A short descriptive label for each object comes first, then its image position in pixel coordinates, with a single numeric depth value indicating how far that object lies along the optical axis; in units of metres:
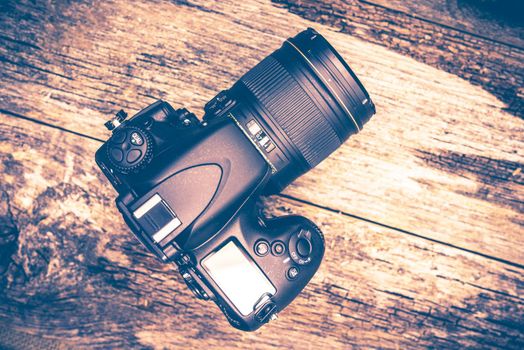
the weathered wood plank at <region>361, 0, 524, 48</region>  0.76
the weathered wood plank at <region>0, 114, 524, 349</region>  0.73
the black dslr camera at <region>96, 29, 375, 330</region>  0.52
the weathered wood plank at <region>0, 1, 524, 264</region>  0.74
